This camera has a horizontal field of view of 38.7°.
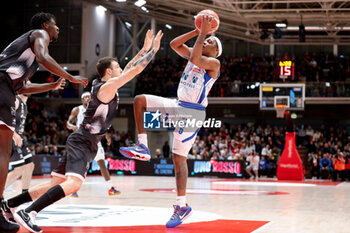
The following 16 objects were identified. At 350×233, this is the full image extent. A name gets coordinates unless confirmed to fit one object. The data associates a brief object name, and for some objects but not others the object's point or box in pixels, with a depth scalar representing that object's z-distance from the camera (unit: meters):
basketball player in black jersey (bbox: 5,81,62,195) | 6.97
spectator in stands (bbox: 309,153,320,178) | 21.66
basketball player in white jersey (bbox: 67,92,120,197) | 9.14
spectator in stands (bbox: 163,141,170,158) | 25.42
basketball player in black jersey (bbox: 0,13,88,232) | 4.18
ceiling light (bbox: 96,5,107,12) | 30.46
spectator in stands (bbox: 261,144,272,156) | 22.45
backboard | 21.73
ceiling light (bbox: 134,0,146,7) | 23.45
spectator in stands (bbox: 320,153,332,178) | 21.22
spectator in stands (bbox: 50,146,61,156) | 21.16
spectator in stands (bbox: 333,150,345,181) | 20.78
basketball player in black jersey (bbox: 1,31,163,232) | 4.65
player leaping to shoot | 5.46
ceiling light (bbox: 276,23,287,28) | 21.30
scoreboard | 20.77
